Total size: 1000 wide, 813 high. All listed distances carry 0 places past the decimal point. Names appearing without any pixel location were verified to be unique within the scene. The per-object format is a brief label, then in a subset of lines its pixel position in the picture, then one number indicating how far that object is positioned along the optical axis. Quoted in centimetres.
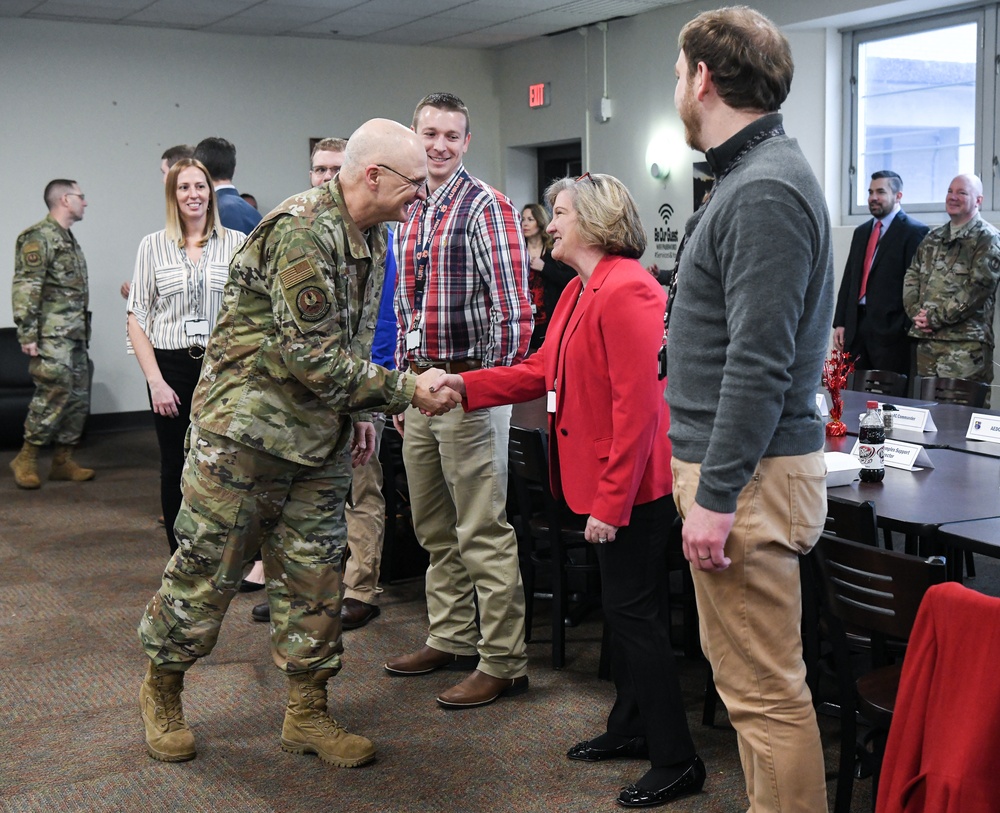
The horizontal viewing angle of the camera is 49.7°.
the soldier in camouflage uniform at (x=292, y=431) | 259
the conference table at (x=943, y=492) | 250
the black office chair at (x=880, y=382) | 505
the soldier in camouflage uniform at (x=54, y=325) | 683
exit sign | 1020
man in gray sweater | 178
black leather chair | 804
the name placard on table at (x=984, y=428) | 355
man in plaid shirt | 326
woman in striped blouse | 418
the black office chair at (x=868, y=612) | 213
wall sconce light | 890
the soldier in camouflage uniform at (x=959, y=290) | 619
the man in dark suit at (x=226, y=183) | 502
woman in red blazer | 251
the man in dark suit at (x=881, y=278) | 680
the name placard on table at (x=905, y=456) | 318
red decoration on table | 366
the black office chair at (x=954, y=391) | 463
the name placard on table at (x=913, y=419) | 375
